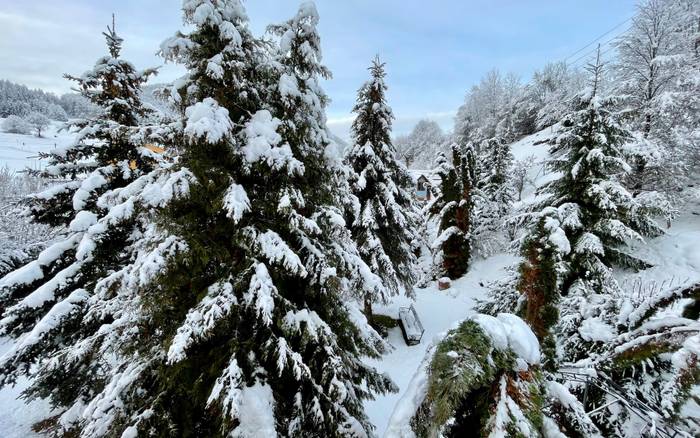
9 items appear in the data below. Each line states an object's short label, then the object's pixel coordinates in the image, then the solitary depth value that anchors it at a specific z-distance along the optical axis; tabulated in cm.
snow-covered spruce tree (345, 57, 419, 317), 1132
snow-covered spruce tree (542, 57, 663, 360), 890
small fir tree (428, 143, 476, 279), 1680
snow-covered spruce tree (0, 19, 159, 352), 630
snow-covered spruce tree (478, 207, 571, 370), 549
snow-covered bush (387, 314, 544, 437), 150
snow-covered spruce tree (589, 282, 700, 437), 150
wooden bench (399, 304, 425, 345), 1198
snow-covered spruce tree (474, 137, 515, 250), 1872
